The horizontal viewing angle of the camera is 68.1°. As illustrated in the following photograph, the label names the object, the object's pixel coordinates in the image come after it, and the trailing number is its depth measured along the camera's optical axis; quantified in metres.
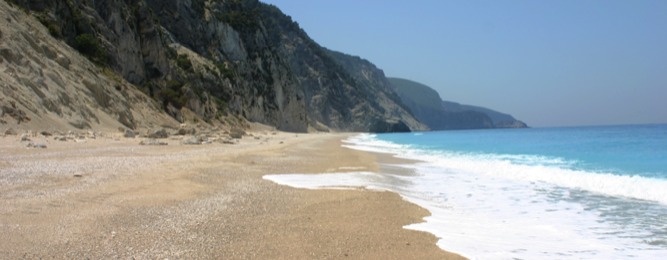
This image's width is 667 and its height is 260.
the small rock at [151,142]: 20.76
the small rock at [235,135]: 35.50
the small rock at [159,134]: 25.94
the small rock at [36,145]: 14.76
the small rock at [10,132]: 17.95
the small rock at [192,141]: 23.10
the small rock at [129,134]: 24.08
